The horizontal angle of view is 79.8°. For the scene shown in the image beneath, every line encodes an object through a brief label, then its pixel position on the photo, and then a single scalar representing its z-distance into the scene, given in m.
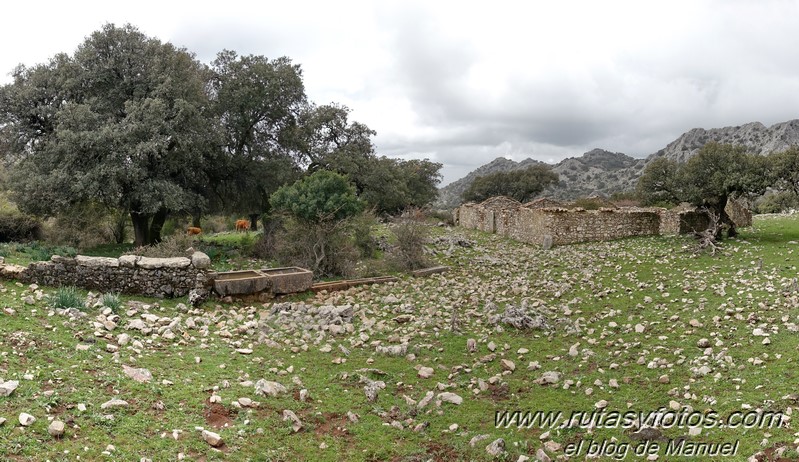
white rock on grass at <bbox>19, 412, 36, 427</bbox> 5.20
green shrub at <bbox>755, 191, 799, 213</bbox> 38.22
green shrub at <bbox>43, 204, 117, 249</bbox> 23.12
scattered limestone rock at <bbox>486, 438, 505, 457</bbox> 6.15
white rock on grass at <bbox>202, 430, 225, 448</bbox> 5.83
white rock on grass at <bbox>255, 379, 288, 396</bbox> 7.47
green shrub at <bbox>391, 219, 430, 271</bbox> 18.31
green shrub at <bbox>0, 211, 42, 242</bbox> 22.10
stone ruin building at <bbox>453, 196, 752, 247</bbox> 22.83
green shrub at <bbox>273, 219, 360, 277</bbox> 16.98
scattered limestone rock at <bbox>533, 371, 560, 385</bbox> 7.98
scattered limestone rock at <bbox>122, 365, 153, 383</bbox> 7.08
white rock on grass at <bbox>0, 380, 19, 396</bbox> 5.68
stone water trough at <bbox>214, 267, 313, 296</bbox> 13.52
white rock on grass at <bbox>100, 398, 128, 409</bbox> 5.98
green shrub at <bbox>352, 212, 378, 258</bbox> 19.00
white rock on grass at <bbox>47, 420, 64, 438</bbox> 5.21
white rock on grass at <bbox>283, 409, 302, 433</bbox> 6.60
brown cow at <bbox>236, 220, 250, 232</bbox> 33.58
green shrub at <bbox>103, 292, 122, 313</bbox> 10.41
